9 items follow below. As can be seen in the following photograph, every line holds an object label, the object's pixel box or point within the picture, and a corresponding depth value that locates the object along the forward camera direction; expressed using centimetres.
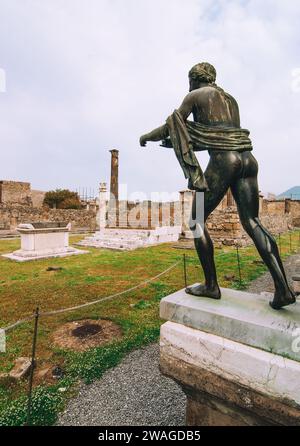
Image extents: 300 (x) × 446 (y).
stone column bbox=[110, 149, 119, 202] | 2183
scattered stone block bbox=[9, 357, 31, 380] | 269
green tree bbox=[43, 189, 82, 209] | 3681
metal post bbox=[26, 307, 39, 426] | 213
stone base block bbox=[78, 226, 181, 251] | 1341
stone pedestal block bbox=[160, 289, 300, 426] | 158
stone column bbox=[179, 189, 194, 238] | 1689
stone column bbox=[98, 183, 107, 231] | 1920
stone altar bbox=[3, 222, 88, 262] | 999
